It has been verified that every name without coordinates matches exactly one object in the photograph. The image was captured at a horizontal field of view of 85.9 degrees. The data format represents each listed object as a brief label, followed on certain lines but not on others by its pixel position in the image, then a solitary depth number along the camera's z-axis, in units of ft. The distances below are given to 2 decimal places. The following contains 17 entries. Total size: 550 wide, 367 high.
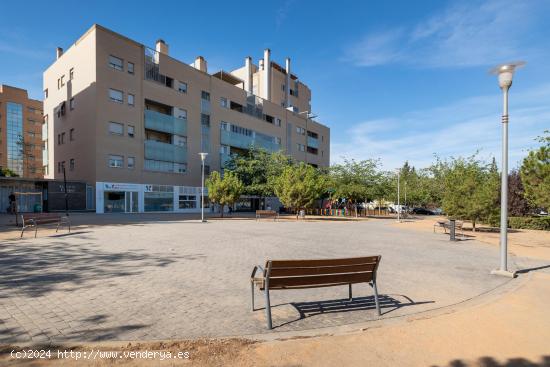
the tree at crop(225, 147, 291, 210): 124.75
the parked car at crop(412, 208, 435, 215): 184.07
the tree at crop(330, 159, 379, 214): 116.78
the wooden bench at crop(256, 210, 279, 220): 81.77
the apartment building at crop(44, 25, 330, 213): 105.60
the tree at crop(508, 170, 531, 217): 95.14
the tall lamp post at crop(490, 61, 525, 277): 23.17
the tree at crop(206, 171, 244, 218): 87.97
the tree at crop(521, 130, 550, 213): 42.29
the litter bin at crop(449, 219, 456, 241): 44.45
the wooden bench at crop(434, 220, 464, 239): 47.91
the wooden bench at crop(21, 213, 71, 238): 42.34
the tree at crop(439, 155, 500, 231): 56.29
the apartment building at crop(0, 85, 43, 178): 223.71
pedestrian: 93.17
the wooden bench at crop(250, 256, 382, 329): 13.44
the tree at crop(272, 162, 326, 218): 90.94
